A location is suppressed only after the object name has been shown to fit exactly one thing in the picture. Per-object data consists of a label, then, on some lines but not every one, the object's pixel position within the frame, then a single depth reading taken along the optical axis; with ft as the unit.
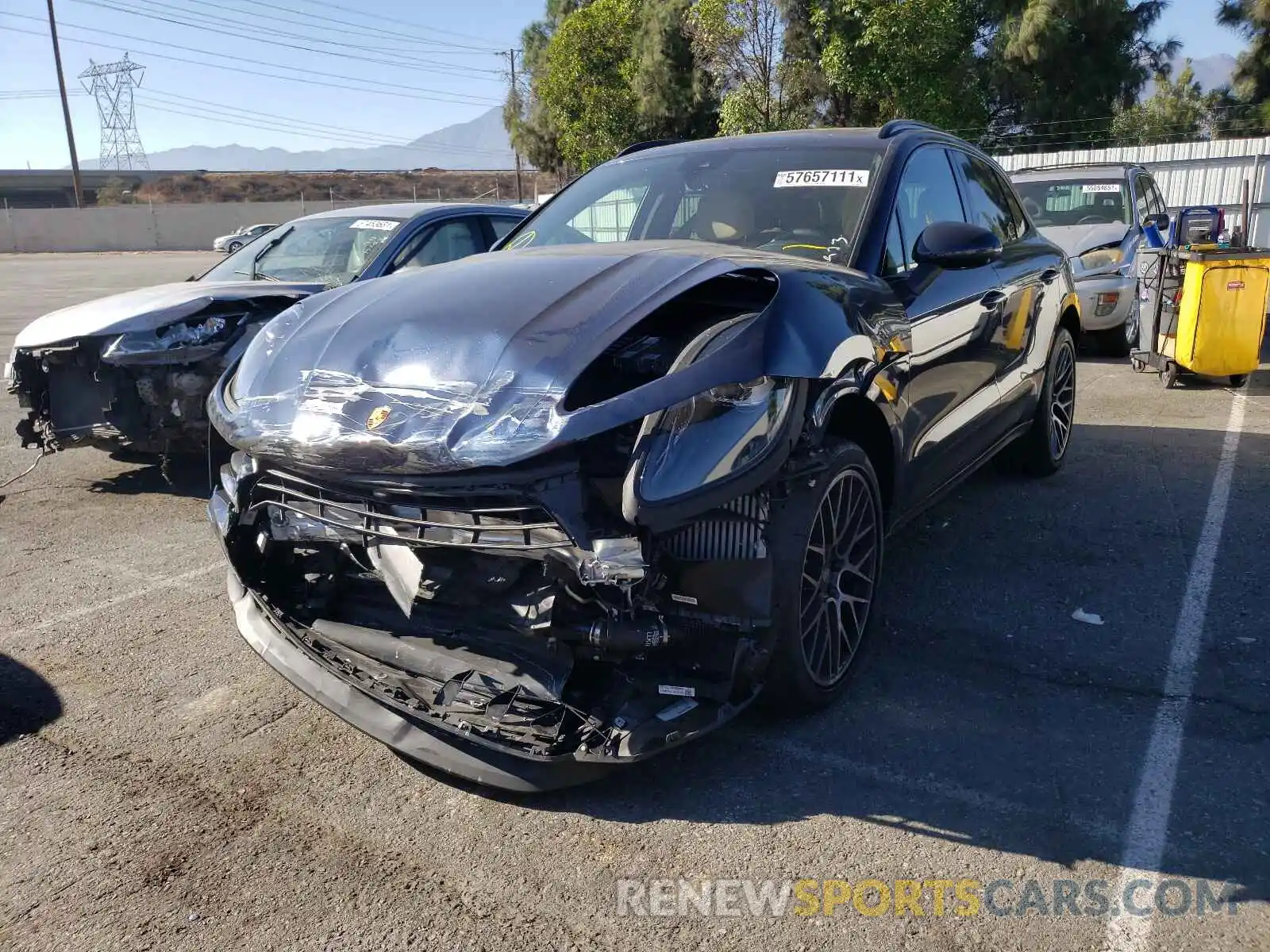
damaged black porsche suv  8.86
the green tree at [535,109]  147.64
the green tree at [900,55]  74.90
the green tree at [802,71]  85.40
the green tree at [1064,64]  97.14
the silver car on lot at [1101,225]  34.53
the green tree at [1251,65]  111.96
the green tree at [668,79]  103.91
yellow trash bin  28.32
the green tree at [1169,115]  101.09
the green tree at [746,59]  83.05
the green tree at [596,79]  109.19
